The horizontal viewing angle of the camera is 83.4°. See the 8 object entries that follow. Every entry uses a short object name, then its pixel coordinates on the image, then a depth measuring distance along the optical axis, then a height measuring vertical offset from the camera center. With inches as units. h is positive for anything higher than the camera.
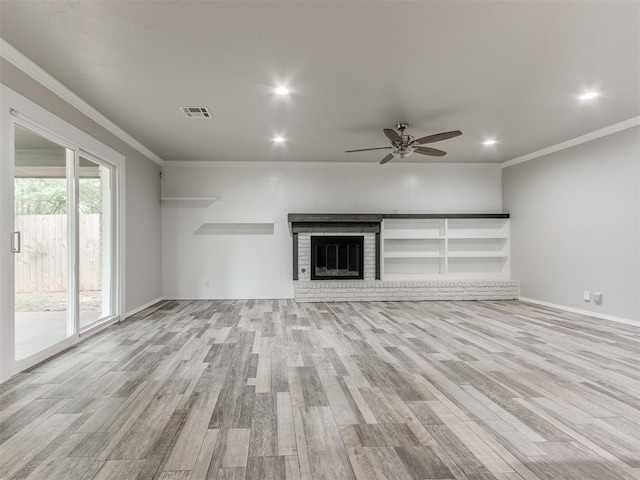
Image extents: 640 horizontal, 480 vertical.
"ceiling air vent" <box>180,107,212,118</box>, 162.9 +61.8
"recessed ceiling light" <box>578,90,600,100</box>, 147.9 +61.2
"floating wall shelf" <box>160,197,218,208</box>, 269.4 +32.1
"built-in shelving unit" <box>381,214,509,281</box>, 283.1 -3.6
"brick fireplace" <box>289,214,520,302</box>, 266.4 -29.1
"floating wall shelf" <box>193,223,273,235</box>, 275.3 +11.6
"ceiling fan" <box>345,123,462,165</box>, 165.9 +50.0
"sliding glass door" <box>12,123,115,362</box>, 123.4 +1.5
